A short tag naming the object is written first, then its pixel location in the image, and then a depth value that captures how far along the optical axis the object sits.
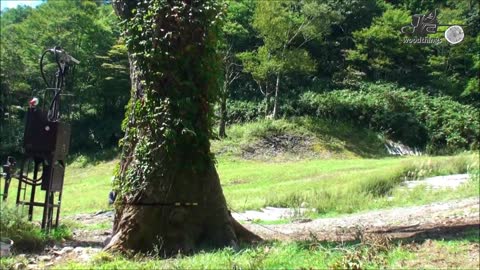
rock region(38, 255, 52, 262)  7.02
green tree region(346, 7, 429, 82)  37.47
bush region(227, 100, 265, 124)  43.62
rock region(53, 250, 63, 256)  7.37
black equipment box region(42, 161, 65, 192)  9.41
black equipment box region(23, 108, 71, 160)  9.38
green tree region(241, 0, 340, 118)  38.47
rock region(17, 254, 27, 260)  7.08
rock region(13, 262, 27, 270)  6.33
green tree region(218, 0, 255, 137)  40.60
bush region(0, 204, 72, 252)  8.11
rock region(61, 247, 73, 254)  7.50
